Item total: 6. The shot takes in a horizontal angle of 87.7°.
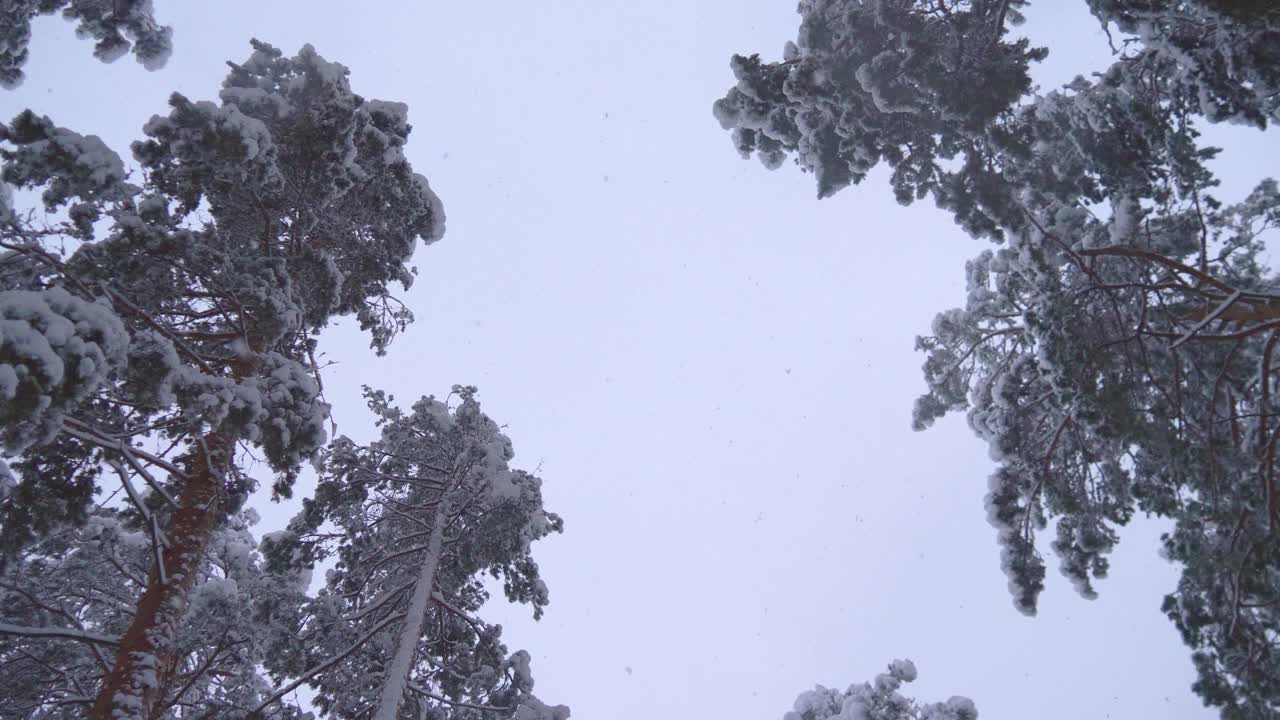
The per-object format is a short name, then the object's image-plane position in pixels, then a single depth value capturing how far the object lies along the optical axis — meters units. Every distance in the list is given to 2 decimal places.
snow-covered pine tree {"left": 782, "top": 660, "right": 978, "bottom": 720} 14.89
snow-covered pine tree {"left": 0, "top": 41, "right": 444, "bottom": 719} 5.07
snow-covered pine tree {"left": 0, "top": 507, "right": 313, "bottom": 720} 9.73
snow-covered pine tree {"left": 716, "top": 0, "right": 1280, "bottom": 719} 8.20
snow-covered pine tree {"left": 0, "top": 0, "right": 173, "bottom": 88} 8.08
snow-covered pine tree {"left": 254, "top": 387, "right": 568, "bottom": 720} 10.86
